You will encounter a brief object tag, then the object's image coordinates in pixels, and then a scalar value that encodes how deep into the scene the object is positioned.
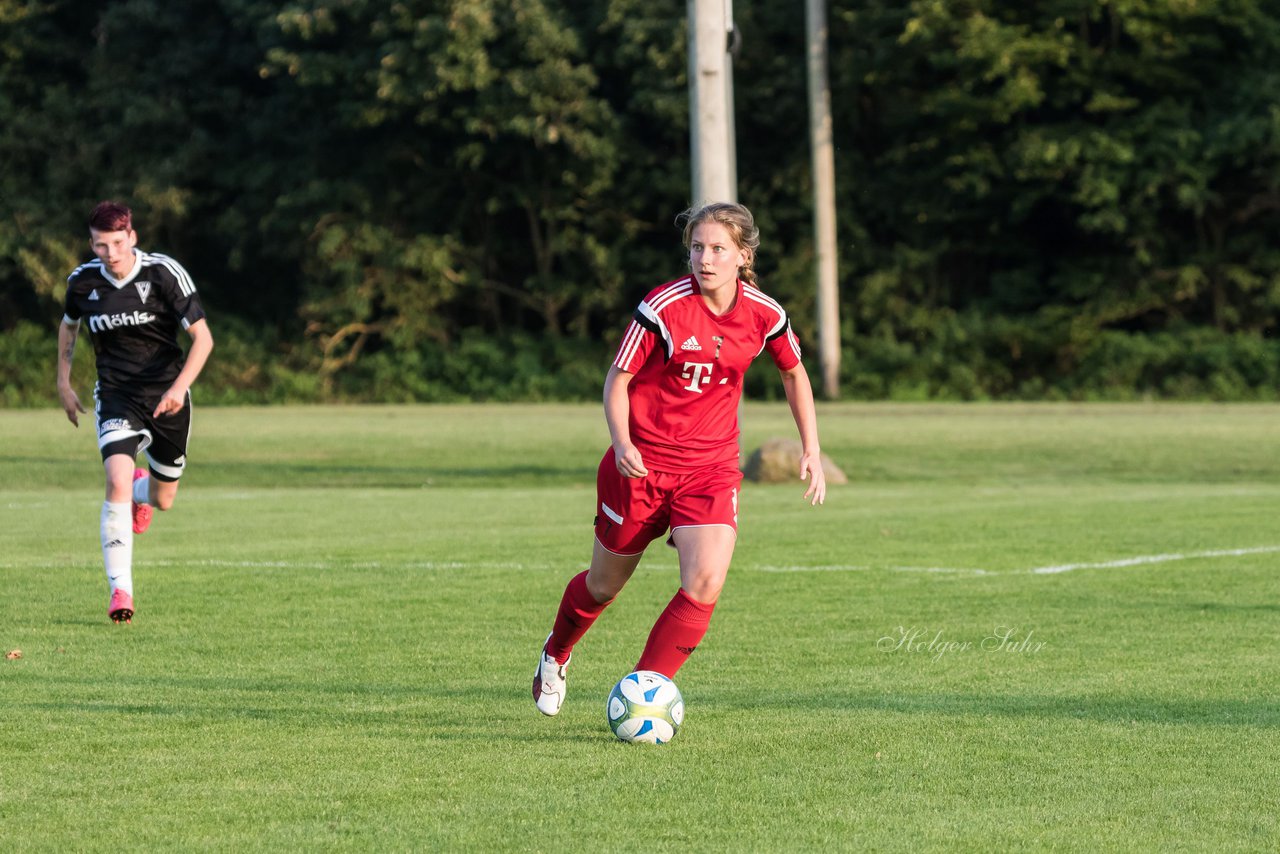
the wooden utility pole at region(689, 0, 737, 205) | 41.50
